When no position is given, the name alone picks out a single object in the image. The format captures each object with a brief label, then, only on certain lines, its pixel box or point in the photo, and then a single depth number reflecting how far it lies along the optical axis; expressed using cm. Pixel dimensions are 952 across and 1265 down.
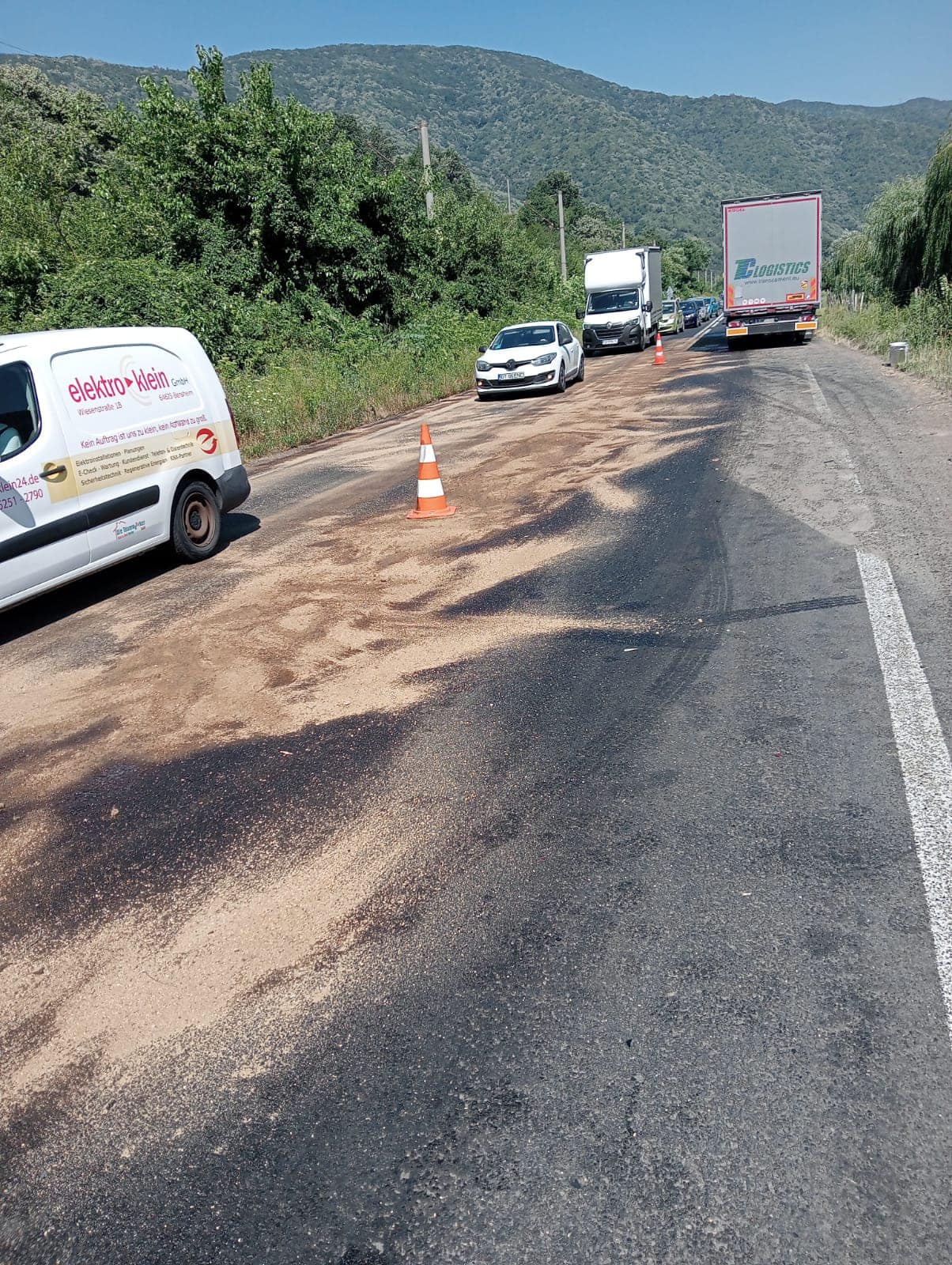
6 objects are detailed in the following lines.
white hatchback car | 2081
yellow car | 4934
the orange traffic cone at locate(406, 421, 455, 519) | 980
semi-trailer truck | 2736
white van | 688
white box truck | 3312
